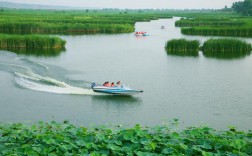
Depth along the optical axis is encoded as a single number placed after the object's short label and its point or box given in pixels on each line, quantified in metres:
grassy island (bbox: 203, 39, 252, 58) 41.41
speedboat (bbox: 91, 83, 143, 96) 21.95
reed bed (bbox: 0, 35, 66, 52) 41.81
